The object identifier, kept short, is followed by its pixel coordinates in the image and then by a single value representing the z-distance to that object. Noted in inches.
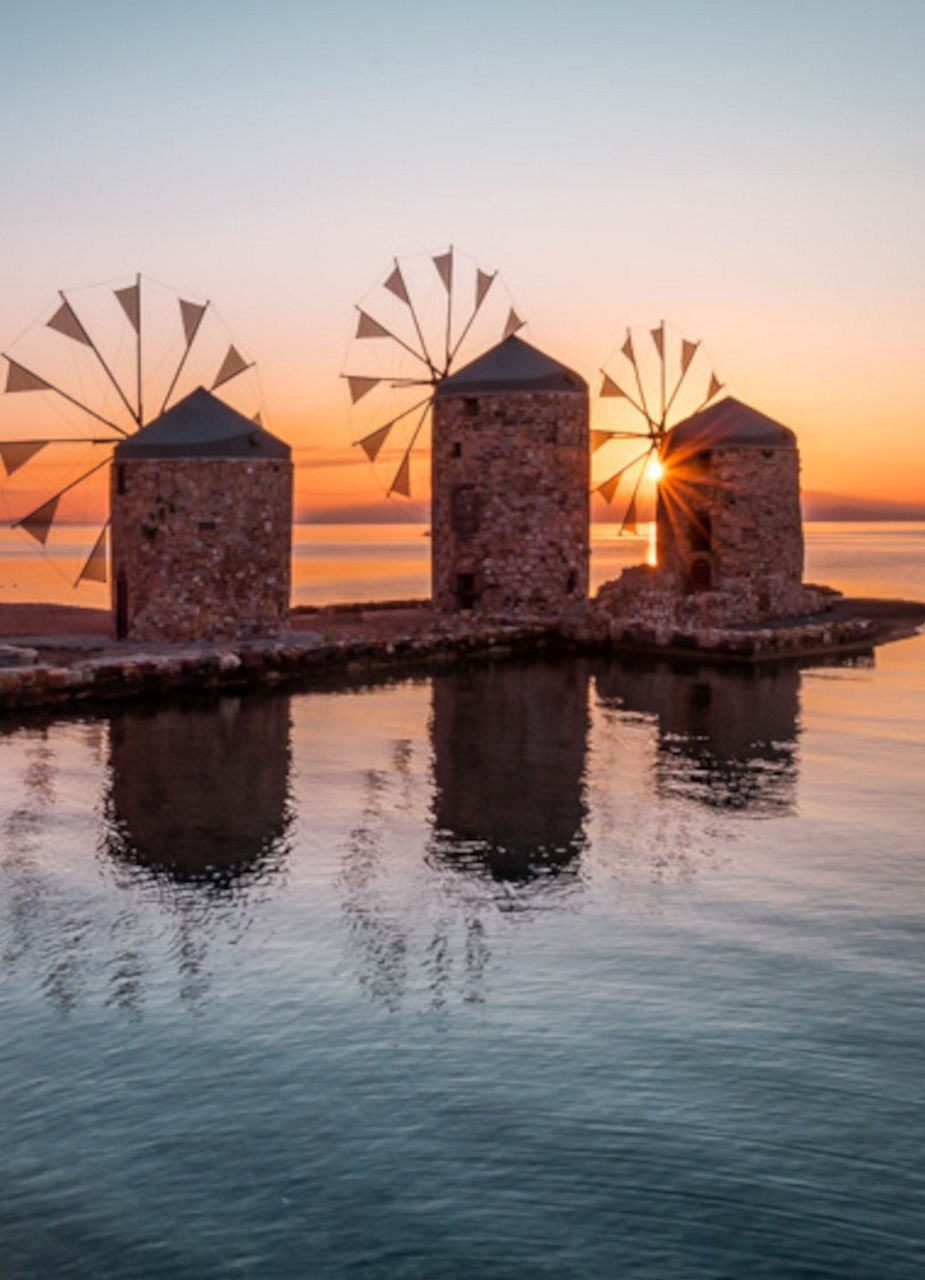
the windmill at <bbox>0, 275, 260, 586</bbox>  1061.8
